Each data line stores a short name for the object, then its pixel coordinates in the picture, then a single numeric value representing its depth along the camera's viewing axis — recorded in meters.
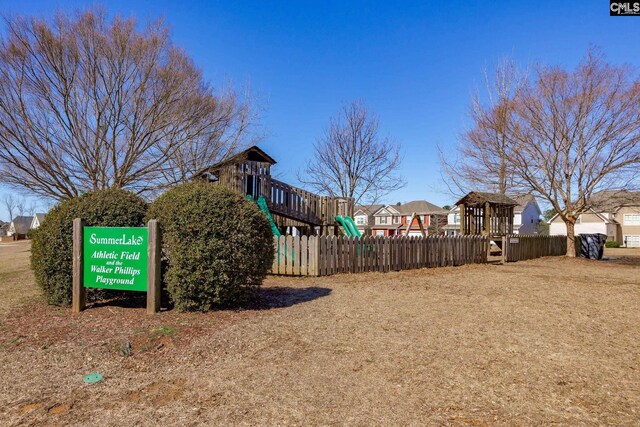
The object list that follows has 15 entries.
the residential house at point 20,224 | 87.31
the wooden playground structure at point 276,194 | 16.41
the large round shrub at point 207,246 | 6.09
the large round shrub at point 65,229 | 6.71
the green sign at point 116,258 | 6.33
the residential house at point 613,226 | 47.53
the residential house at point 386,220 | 62.01
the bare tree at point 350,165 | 27.36
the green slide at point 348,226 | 17.59
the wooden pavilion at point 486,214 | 20.58
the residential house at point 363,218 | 65.00
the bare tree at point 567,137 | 17.83
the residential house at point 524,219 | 49.35
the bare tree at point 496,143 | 19.52
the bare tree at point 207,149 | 16.48
